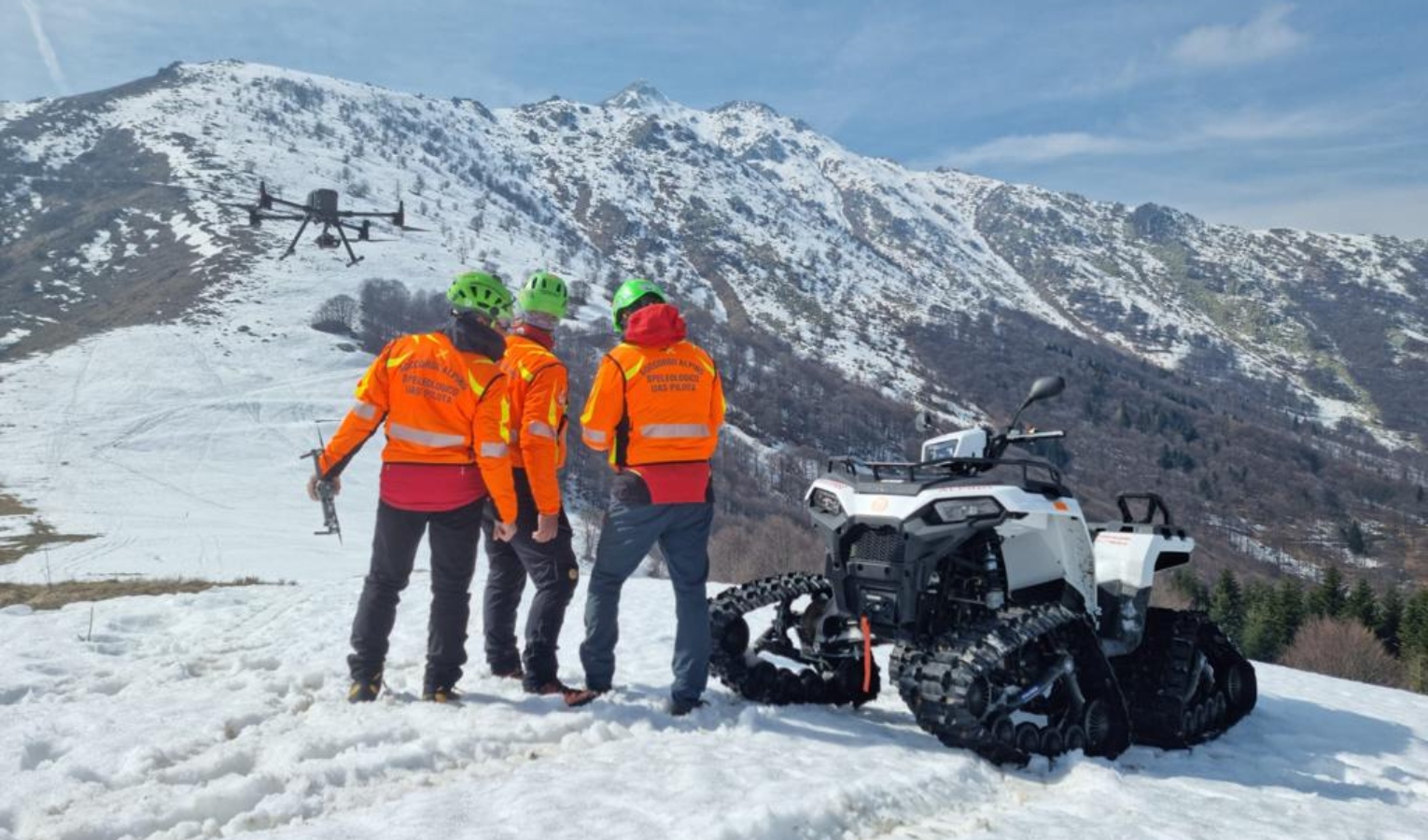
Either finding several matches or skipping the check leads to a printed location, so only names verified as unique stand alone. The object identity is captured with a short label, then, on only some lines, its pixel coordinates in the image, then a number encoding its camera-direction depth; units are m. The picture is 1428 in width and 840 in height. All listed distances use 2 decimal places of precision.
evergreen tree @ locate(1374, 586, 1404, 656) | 53.88
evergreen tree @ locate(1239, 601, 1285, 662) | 56.88
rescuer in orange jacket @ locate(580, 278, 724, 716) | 5.64
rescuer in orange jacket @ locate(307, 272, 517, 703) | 5.61
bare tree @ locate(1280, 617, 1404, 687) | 49.22
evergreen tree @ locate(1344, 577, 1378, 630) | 54.18
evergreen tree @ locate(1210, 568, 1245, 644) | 60.03
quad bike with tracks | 5.17
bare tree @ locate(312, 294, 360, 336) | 103.88
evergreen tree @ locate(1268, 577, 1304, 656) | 56.73
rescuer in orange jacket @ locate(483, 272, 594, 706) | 5.68
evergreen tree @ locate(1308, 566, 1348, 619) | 55.45
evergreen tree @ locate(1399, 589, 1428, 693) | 44.53
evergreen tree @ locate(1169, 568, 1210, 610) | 63.68
